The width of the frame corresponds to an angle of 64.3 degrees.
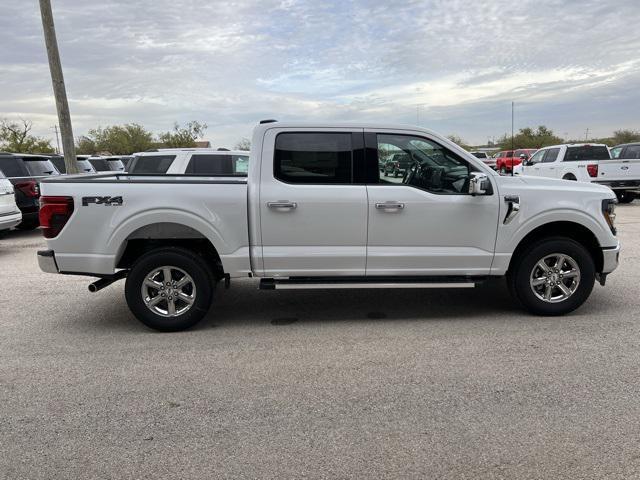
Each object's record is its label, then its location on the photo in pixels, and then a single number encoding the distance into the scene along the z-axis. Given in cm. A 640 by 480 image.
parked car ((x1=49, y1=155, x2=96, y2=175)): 1691
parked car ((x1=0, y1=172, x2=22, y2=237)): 962
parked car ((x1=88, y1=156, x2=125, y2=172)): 1892
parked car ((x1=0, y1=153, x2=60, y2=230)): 1134
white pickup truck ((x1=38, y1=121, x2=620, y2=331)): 484
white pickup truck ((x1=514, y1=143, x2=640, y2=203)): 1520
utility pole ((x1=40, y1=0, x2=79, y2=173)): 1282
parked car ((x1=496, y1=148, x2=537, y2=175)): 2793
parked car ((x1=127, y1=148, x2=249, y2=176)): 1020
